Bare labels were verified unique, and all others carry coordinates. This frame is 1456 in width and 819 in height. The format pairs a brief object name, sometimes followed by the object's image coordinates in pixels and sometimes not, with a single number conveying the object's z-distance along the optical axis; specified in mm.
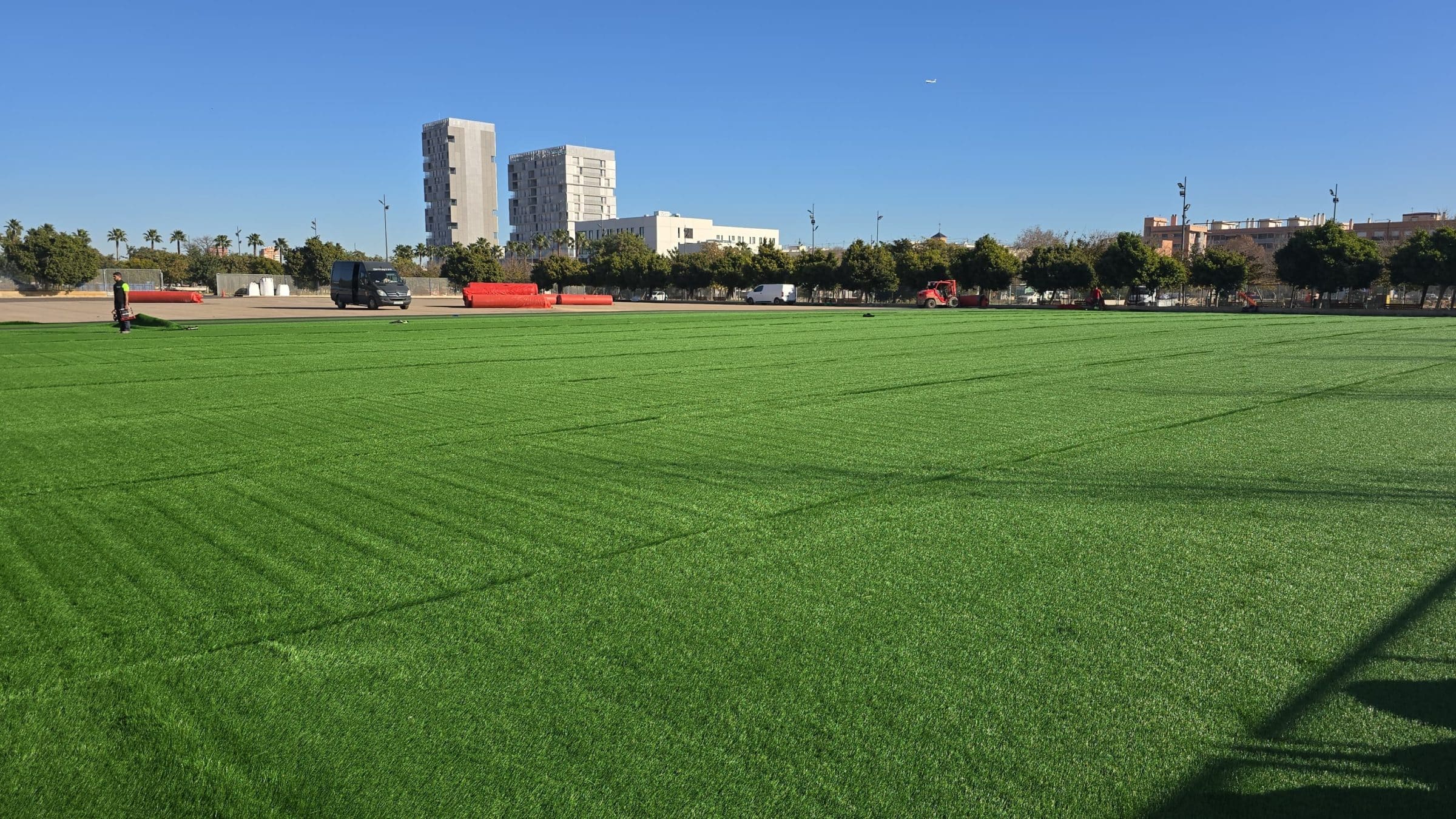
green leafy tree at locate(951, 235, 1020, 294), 64812
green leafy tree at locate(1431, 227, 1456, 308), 48219
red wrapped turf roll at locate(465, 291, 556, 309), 41312
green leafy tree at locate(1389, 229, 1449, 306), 48656
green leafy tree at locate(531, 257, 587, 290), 86438
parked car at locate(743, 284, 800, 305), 69312
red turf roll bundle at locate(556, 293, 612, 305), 48781
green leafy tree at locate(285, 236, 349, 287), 80312
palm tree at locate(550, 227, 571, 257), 139375
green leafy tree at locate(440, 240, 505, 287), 79562
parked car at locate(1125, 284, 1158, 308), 58188
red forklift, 56906
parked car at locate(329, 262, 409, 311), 37000
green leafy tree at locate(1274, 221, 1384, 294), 51250
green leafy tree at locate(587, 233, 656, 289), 85250
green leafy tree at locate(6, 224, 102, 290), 69500
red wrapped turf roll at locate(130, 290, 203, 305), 45438
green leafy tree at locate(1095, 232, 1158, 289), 58250
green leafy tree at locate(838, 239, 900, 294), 69938
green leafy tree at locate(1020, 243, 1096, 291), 60844
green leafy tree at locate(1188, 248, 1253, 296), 57688
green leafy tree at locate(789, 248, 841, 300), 74938
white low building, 162500
